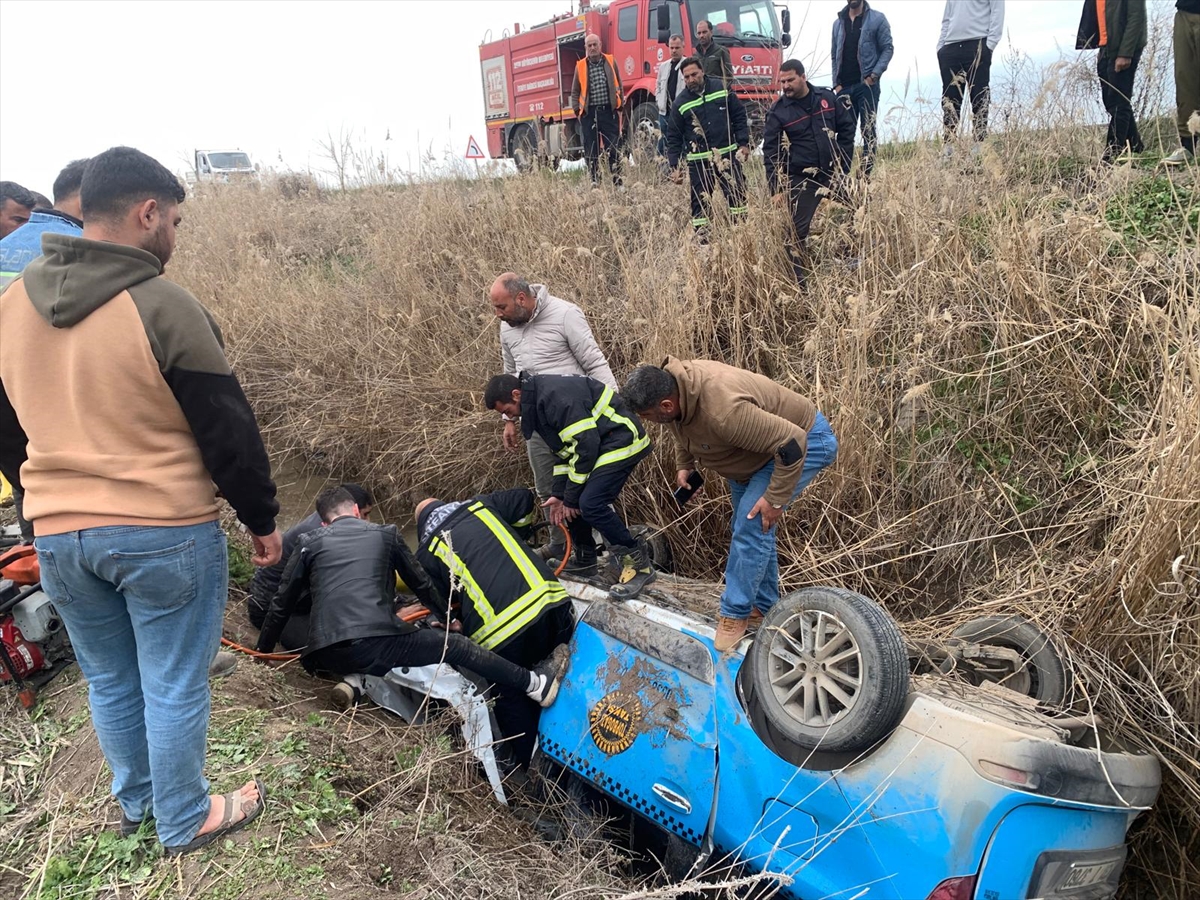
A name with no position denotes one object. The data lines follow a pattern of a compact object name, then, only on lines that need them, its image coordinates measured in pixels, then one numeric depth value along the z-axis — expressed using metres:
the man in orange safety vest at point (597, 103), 8.56
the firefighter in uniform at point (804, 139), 5.59
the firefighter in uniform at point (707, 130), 6.10
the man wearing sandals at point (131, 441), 1.89
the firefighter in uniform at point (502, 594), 3.52
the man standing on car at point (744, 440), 3.07
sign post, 8.82
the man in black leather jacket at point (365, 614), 3.38
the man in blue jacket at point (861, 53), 7.27
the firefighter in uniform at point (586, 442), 4.02
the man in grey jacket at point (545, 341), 4.73
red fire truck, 10.52
